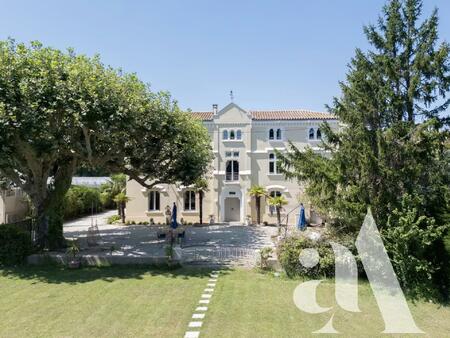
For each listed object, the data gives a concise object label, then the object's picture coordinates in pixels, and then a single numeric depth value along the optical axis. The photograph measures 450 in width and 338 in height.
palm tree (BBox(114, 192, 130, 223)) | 30.72
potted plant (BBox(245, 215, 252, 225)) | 31.09
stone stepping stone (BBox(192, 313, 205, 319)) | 9.58
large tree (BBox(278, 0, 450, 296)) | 12.49
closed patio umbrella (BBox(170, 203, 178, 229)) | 21.88
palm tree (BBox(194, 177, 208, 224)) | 29.03
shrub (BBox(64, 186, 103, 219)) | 35.62
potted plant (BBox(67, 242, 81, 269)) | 14.84
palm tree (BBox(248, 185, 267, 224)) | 29.78
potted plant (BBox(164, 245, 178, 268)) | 14.76
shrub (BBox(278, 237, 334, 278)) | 13.46
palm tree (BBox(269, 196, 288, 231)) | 28.95
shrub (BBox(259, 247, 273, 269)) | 14.40
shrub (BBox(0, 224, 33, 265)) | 15.30
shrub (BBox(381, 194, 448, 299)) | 11.72
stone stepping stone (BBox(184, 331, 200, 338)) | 8.43
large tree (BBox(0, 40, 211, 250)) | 13.98
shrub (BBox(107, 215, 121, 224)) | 32.06
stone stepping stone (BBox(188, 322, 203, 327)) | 9.06
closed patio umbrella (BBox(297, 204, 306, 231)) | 24.09
